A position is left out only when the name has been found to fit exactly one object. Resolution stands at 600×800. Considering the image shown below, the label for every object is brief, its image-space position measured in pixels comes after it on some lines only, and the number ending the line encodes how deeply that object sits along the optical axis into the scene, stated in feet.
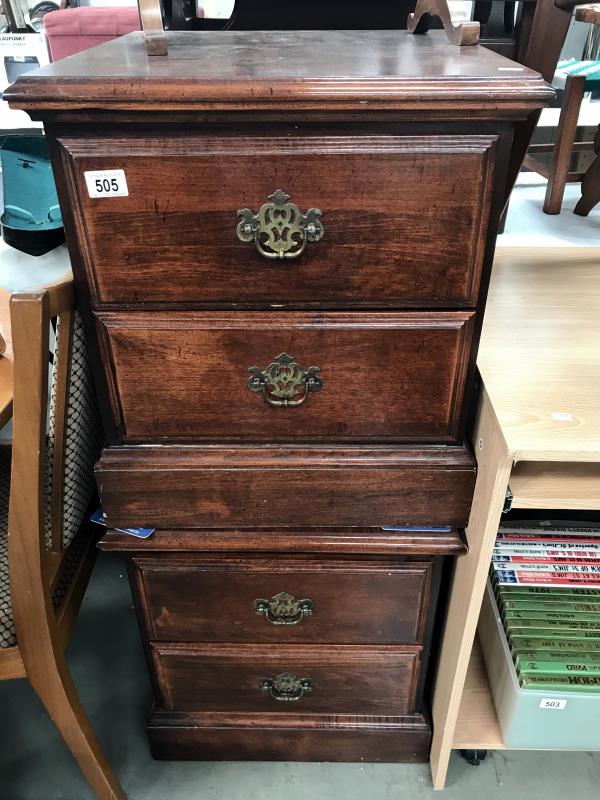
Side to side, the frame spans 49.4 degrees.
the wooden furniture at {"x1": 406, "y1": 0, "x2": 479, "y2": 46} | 2.47
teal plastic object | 5.22
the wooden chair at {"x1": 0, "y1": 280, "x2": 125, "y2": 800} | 2.28
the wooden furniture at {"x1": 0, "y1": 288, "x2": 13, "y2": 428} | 2.50
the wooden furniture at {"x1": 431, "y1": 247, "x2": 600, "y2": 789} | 2.32
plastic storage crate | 3.09
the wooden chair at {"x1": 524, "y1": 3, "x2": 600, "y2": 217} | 6.34
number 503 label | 3.09
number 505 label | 2.06
